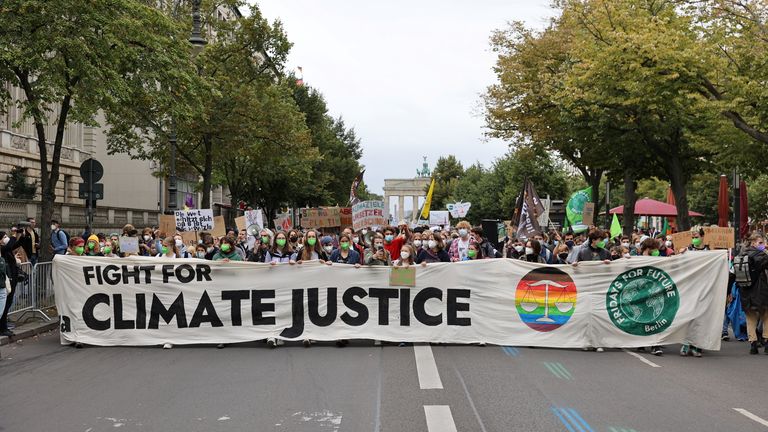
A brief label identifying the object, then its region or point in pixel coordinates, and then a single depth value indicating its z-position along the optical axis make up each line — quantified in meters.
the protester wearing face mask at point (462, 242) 16.33
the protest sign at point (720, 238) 16.33
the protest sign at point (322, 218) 30.81
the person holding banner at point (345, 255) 13.19
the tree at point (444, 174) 143.62
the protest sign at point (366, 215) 21.44
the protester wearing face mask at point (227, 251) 13.02
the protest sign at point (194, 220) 20.55
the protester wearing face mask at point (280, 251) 13.08
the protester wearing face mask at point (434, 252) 13.37
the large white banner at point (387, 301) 11.87
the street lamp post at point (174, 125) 21.58
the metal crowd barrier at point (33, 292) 14.23
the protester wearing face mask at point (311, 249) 12.90
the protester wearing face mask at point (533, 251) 13.52
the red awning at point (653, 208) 35.16
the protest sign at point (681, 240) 17.56
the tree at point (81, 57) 15.24
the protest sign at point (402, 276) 12.27
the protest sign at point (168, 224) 21.18
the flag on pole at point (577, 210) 33.03
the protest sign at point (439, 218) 39.34
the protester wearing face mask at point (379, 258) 12.73
